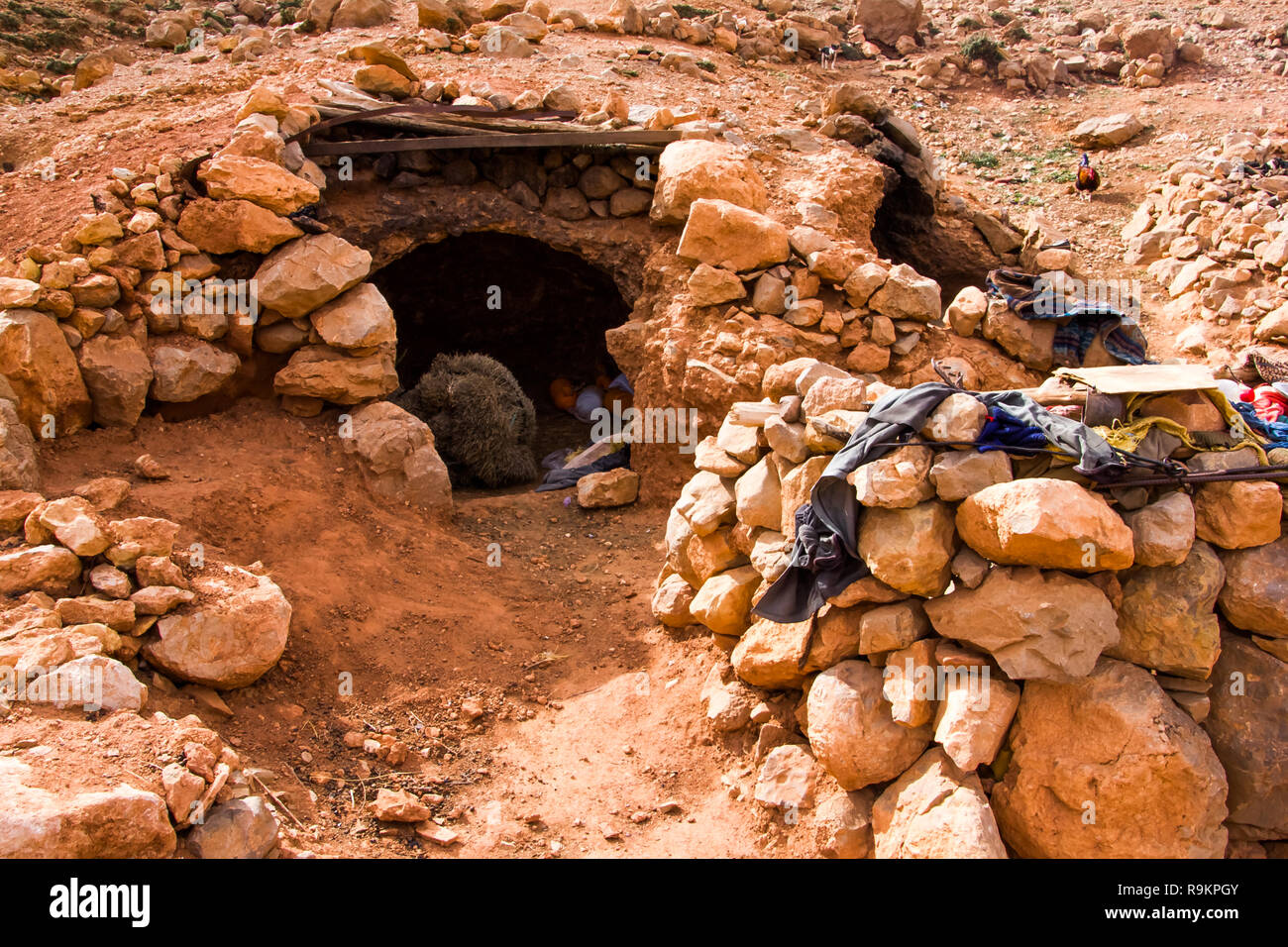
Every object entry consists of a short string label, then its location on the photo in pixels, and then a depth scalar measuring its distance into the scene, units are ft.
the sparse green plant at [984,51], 40.91
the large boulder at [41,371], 15.15
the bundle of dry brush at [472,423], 22.79
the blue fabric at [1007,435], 10.48
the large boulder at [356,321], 18.74
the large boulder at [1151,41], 39.40
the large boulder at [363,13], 31.17
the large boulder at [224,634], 11.79
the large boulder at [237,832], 9.04
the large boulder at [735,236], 20.34
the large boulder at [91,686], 9.88
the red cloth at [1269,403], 13.35
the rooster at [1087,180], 30.73
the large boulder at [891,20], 44.88
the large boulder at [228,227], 18.22
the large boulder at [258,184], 18.52
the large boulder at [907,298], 20.03
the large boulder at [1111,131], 33.58
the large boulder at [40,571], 11.44
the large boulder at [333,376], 18.70
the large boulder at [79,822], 7.89
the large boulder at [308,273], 18.39
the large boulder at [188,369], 17.19
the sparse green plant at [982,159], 33.71
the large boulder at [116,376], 16.24
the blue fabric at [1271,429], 10.73
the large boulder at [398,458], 18.86
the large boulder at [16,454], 13.79
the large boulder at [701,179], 21.52
